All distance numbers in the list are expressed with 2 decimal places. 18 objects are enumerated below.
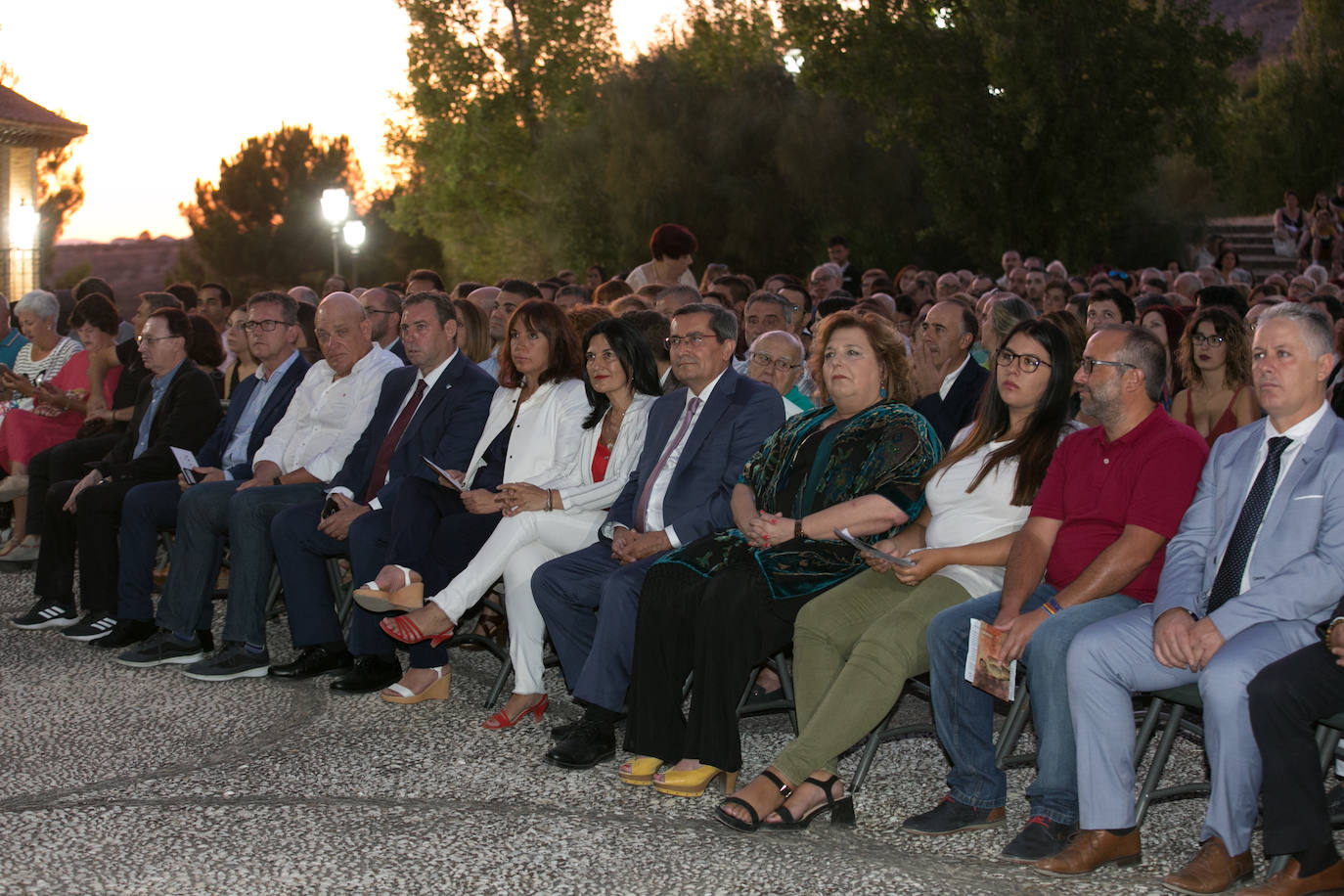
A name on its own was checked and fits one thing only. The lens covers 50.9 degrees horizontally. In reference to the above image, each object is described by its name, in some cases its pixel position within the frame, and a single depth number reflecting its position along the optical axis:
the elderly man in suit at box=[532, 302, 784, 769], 5.02
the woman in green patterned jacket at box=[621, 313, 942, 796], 4.54
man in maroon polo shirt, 4.06
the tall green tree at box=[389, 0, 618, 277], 43.19
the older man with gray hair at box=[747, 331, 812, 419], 6.10
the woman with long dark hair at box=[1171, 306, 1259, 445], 5.88
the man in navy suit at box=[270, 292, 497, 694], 5.97
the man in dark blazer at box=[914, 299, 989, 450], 6.36
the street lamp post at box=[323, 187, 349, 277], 19.27
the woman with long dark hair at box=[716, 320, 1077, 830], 4.24
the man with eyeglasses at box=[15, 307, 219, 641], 6.91
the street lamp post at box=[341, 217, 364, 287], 21.59
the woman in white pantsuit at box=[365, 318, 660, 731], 5.41
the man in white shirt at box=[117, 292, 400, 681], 6.21
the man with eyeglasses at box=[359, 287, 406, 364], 7.65
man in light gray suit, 3.70
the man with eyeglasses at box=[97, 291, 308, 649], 6.66
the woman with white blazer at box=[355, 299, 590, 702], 5.72
